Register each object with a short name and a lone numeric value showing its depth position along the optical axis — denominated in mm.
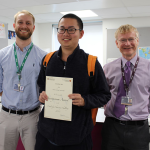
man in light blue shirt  1574
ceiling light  5113
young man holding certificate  1192
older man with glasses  1455
